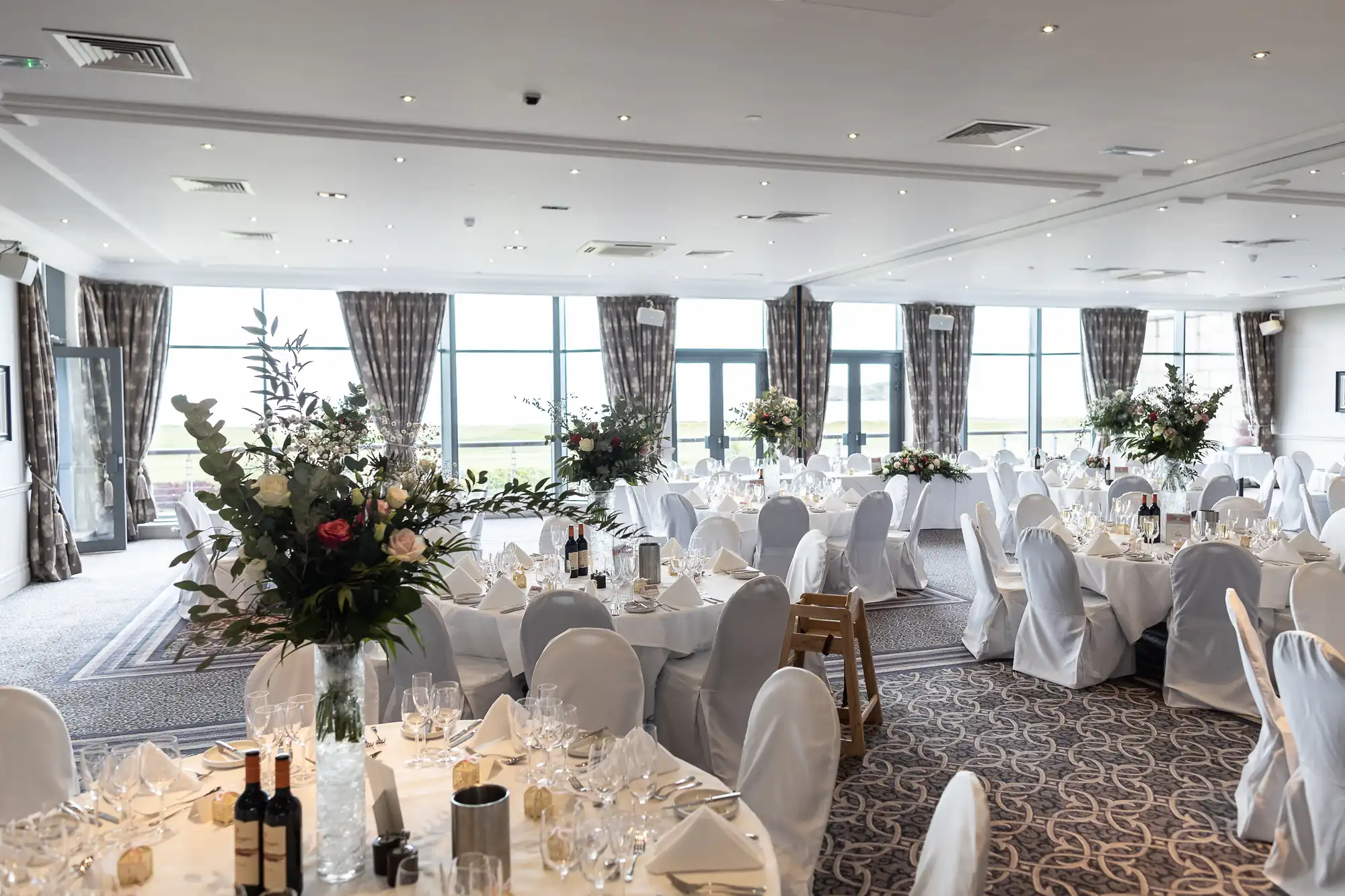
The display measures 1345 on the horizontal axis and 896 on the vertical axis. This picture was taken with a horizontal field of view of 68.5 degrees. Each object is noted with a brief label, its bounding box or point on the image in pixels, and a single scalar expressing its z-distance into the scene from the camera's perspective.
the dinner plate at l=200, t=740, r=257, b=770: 2.69
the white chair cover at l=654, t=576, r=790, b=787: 4.29
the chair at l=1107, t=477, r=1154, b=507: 9.61
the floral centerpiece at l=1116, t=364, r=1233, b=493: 8.71
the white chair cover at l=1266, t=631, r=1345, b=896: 3.28
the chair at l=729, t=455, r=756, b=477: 13.30
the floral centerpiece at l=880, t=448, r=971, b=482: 11.23
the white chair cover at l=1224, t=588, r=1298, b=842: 3.79
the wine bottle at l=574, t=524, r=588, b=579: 5.45
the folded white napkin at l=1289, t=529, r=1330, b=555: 6.17
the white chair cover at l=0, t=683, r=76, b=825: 2.86
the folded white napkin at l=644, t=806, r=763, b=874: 2.11
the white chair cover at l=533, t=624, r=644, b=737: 3.38
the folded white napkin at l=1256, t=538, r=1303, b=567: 5.88
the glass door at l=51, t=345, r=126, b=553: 11.02
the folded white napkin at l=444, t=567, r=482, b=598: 5.21
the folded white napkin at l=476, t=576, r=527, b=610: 4.98
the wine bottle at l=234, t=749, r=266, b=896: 1.95
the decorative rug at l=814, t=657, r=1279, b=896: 3.81
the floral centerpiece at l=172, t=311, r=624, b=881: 1.95
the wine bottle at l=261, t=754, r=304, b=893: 1.94
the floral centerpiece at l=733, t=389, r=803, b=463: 11.35
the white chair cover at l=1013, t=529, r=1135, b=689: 6.02
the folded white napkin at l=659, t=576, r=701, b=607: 4.96
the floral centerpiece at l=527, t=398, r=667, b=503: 6.50
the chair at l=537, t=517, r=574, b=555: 6.69
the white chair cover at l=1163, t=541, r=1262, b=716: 5.51
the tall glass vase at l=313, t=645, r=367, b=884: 2.08
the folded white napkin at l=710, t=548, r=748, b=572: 5.79
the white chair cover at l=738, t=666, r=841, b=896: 2.76
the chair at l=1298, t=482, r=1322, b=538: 10.35
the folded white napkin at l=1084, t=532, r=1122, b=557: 6.30
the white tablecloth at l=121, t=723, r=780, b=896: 2.07
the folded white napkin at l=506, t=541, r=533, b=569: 5.75
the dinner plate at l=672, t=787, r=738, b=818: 2.39
